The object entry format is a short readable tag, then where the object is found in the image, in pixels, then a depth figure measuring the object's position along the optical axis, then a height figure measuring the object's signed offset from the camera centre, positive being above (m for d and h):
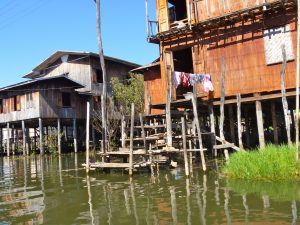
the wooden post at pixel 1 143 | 36.00 +0.39
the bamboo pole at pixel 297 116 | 10.40 +0.40
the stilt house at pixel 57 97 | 30.61 +4.05
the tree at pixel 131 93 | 30.38 +3.79
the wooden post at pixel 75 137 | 31.28 +0.49
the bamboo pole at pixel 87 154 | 15.83 -0.49
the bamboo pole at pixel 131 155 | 14.19 -0.54
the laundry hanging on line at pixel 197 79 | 17.36 +2.61
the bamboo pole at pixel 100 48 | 20.70 +6.10
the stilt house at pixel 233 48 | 15.73 +3.83
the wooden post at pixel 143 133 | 15.29 +0.25
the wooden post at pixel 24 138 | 31.22 +0.68
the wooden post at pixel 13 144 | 33.19 +0.22
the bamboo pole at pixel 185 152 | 13.09 -0.51
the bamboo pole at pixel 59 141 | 30.17 +0.26
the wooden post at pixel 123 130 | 17.44 +0.49
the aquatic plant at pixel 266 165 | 10.59 -0.92
